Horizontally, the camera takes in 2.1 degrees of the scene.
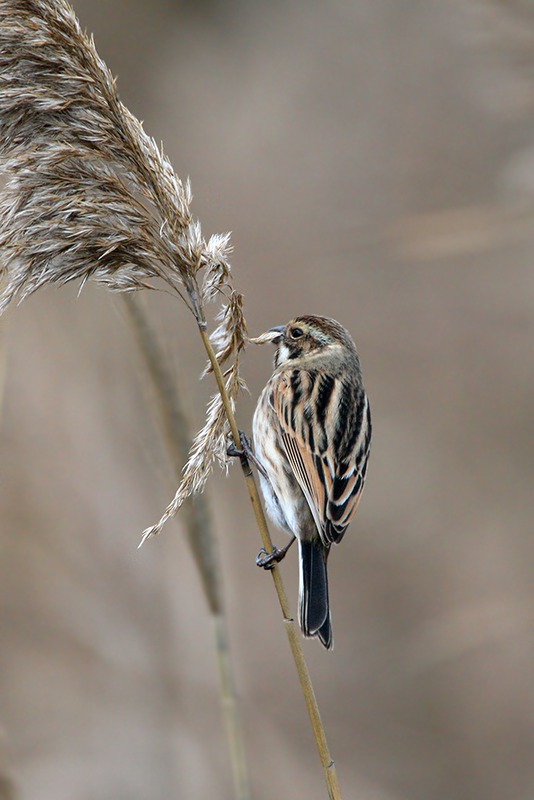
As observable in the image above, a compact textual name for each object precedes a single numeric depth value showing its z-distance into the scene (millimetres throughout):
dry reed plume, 5262
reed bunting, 5340
